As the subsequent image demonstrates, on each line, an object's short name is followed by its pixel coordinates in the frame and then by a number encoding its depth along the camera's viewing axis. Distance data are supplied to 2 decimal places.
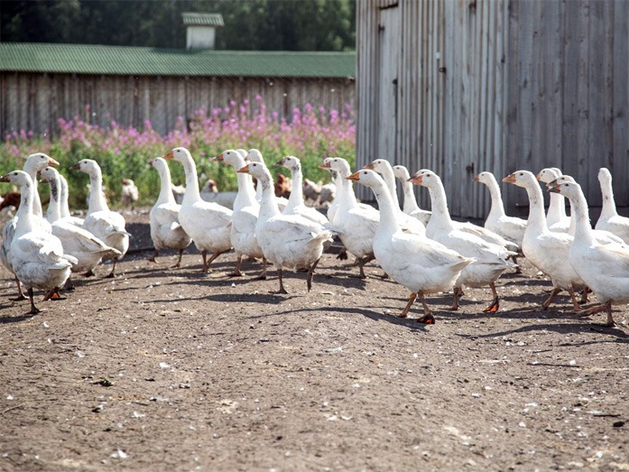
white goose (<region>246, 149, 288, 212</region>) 12.46
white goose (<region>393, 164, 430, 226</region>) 12.54
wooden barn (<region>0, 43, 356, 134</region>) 28.78
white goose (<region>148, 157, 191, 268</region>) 12.27
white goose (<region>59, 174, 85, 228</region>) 11.55
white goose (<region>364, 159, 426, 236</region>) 10.40
